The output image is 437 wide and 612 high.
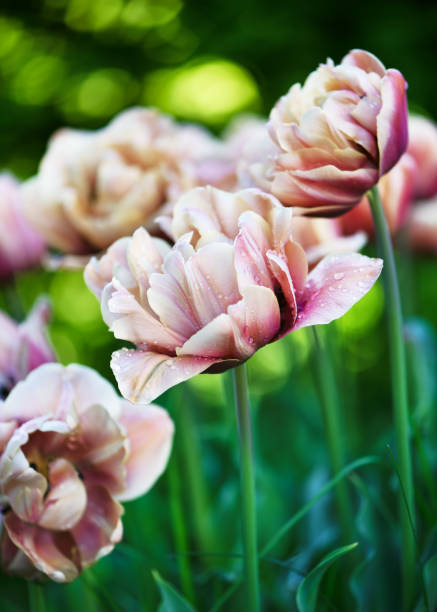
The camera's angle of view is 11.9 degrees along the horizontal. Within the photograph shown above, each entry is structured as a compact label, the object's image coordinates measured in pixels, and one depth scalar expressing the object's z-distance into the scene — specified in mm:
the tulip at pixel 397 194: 830
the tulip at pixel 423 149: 902
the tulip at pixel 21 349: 779
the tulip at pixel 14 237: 990
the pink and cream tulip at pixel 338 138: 730
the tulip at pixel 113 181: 875
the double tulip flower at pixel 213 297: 699
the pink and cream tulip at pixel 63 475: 733
